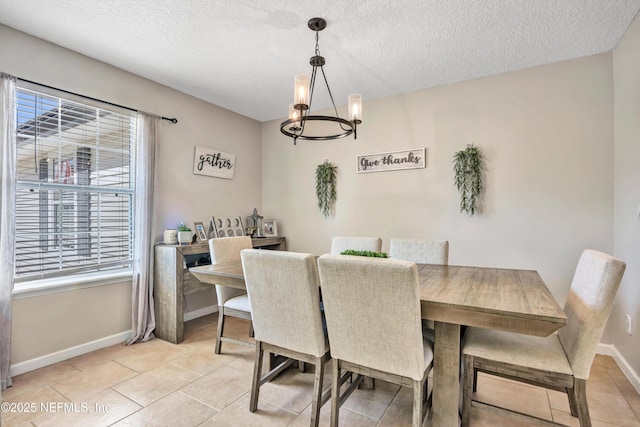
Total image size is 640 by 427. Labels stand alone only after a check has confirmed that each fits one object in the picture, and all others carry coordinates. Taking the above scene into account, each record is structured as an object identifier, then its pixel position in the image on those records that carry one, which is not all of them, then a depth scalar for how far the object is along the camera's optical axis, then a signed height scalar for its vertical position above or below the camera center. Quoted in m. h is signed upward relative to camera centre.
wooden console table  2.90 -0.72
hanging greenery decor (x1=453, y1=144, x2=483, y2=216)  3.06 +0.39
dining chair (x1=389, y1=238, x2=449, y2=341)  2.51 -0.30
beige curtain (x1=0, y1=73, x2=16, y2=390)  2.16 +0.00
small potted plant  3.14 -0.23
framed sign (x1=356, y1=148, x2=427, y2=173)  3.39 +0.61
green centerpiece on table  1.87 -0.24
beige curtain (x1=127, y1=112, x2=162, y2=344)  2.94 -0.21
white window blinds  2.37 +0.21
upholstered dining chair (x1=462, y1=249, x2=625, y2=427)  1.39 -0.69
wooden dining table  1.30 -0.42
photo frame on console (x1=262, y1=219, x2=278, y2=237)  4.28 -0.21
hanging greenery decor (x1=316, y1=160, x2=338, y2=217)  3.92 +0.36
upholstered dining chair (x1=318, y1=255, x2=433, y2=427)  1.37 -0.50
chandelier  1.88 +0.71
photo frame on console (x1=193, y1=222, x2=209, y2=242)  3.49 -0.21
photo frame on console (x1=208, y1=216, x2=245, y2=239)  3.75 -0.18
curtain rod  2.39 +1.00
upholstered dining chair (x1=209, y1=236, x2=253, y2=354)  2.50 -0.73
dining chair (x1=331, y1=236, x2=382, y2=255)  2.71 -0.27
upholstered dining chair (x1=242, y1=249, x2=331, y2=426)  1.62 -0.52
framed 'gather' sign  3.63 +0.62
